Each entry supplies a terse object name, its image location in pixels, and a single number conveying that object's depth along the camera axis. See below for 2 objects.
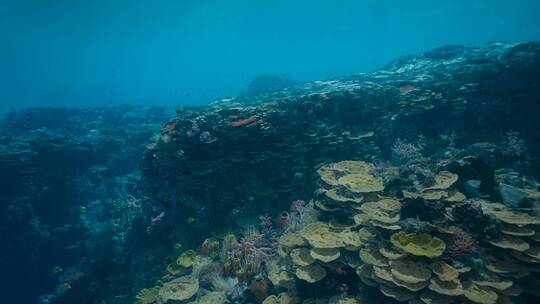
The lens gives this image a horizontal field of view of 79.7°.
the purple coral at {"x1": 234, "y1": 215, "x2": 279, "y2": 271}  8.37
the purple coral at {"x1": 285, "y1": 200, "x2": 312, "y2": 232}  8.51
